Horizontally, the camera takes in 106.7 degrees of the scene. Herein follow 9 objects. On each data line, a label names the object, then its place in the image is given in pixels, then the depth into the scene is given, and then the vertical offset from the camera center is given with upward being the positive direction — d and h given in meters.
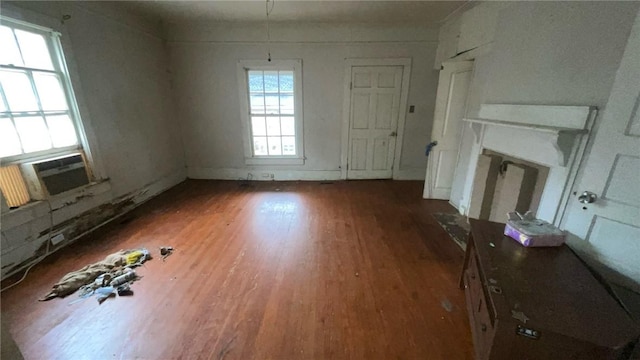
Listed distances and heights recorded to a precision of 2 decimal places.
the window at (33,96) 2.08 +0.11
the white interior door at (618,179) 1.25 -0.36
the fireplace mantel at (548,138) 1.65 -0.20
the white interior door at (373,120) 4.11 -0.16
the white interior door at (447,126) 3.15 -0.20
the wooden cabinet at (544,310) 0.91 -0.80
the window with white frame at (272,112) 4.15 -0.04
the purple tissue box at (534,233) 1.40 -0.69
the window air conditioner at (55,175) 2.21 -0.65
